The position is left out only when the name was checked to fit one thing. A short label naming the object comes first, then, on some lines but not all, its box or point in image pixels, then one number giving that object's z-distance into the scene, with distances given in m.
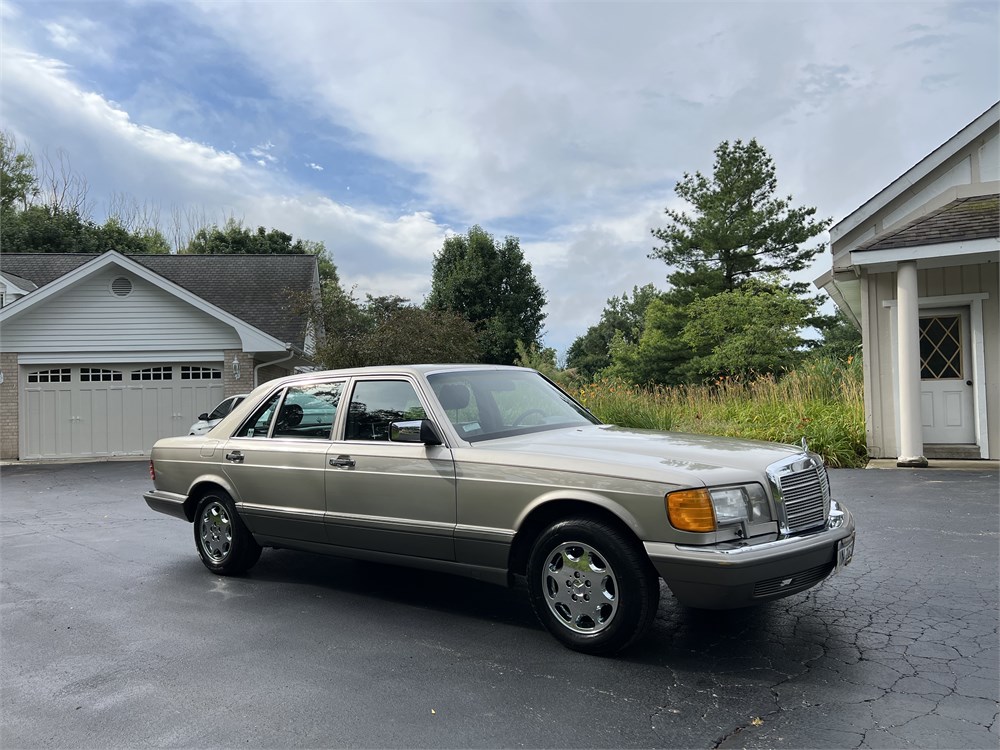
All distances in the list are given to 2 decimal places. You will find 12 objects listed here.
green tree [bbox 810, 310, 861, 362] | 32.00
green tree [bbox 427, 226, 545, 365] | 38.44
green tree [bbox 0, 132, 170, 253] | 39.16
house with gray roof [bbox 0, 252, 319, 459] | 19.12
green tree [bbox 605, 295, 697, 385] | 34.12
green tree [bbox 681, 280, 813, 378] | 27.98
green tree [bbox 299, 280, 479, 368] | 16.58
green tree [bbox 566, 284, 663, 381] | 59.06
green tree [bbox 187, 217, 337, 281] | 43.47
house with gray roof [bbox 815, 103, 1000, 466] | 10.98
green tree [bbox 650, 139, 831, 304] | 34.12
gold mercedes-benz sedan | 3.71
